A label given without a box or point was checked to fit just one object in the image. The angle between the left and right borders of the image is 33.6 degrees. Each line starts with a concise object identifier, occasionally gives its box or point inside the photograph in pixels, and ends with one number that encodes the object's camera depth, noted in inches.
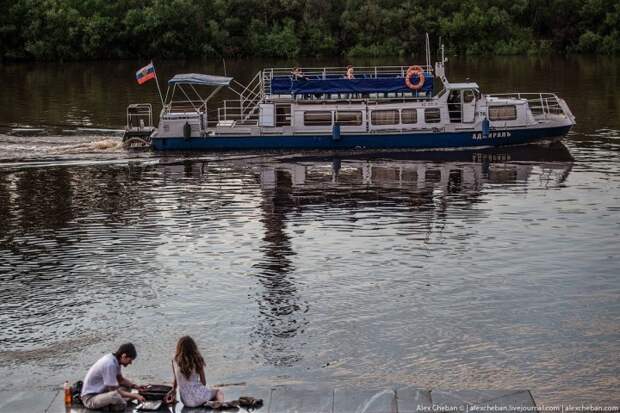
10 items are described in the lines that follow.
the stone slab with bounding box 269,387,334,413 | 860.6
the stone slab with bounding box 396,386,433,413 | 863.1
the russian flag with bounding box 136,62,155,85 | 2301.9
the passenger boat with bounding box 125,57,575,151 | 2324.1
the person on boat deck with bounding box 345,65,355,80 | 2359.3
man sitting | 874.1
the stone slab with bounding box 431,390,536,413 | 868.6
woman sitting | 867.4
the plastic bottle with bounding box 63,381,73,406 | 877.8
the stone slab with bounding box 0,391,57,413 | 869.8
